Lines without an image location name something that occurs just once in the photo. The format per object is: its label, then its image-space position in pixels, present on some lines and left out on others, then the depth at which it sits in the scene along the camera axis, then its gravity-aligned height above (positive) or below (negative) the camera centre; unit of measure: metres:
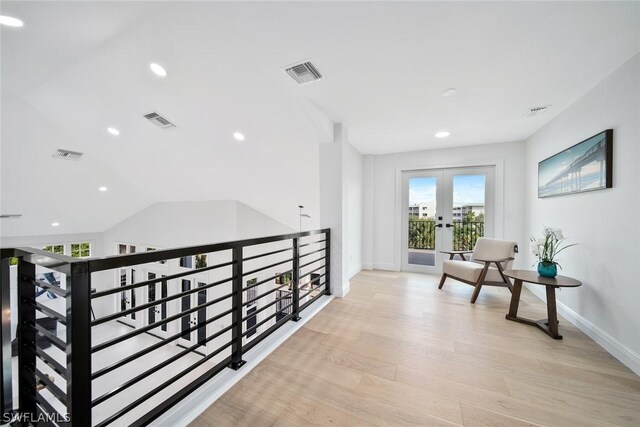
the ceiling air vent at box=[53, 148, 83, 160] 4.30 +0.99
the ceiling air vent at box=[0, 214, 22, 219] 5.00 -0.15
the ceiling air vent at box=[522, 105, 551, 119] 2.65 +1.12
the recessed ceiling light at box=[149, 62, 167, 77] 2.40 +1.40
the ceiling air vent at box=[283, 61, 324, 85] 2.01 +1.18
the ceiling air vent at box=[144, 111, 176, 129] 3.29 +1.24
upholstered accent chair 3.03 -0.73
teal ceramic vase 2.39 -0.58
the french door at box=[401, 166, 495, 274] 4.11 -0.03
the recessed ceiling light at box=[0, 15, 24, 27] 1.75 +1.37
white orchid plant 2.45 -0.35
